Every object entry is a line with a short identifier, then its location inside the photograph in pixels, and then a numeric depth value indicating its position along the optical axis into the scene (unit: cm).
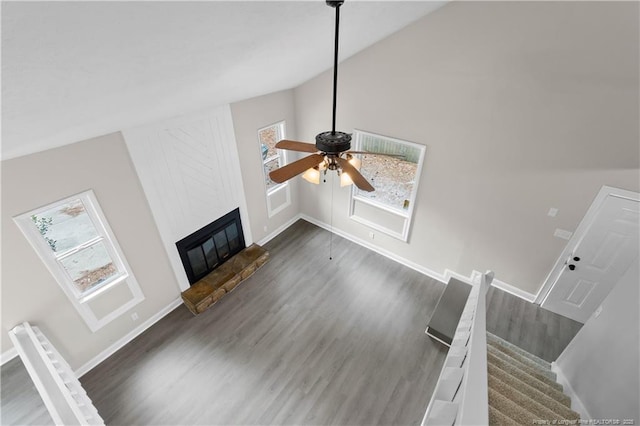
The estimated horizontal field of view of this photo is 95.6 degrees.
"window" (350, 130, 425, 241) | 476
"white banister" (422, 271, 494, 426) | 153
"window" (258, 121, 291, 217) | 543
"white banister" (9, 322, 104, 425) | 249
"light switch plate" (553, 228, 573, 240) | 394
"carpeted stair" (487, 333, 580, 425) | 240
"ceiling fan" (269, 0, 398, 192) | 215
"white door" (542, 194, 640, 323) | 362
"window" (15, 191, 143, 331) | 313
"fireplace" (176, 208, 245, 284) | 470
